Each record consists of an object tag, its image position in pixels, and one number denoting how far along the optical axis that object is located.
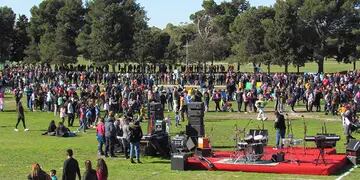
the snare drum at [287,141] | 23.34
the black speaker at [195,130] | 24.39
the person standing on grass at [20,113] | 31.14
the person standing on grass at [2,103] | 41.72
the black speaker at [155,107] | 25.80
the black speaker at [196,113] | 24.61
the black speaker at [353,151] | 22.34
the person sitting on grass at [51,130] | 30.21
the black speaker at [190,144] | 22.97
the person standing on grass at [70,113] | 33.47
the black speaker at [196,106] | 24.77
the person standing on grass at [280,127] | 24.64
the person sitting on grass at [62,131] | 29.81
